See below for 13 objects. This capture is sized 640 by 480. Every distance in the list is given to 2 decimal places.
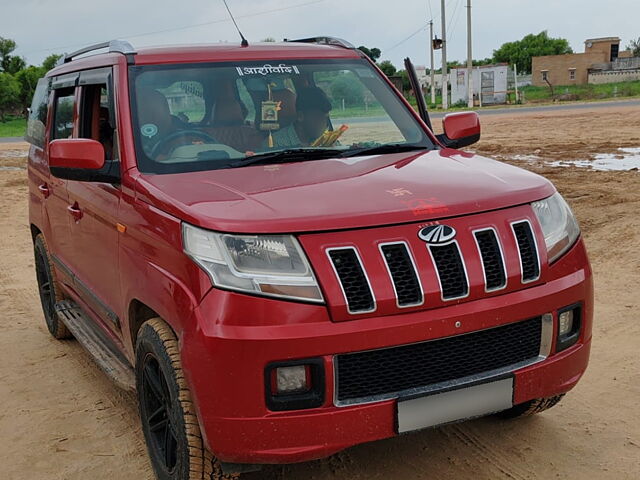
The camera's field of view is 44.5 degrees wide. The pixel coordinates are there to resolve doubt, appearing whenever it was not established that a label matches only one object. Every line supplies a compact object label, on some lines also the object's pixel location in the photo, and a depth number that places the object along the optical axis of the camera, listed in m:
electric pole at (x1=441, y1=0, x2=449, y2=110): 47.31
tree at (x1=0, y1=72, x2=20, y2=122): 62.25
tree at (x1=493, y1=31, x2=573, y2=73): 110.62
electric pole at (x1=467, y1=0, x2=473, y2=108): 46.78
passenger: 4.11
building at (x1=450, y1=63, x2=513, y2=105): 50.02
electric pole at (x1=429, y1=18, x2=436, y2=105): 52.76
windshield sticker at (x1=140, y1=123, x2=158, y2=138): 3.80
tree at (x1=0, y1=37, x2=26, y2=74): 81.62
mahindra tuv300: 2.75
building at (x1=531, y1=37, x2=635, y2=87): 74.62
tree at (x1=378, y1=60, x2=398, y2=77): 75.25
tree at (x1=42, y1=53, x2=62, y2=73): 67.82
